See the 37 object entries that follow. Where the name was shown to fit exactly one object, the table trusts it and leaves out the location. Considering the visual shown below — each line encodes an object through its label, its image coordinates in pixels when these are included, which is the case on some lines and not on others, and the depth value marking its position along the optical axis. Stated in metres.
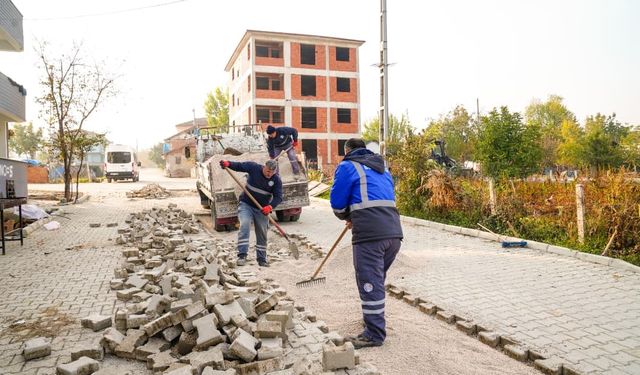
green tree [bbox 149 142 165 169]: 86.98
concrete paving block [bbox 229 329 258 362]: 3.22
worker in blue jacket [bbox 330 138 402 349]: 3.77
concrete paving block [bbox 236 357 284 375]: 3.11
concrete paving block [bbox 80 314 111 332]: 3.99
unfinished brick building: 33.03
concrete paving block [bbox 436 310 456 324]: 4.30
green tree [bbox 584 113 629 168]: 18.88
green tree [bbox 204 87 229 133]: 52.38
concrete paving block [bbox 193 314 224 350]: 3.34
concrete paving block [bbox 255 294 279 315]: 4.03
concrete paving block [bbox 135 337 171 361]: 3.42
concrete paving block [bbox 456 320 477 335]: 4.03
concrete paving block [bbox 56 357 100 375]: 3.06
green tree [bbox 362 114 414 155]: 11.05
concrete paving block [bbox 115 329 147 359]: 3.46
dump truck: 9.57
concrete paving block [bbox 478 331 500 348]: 3.77
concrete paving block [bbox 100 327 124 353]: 3.50
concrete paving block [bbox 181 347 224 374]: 3.08
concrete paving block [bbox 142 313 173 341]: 3.60
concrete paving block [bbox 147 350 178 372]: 3.20
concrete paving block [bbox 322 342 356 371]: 3.12
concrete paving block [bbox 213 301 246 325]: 3.61
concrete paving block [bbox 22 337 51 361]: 3.40
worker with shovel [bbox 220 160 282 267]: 6.97
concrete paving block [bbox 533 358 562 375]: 3.26
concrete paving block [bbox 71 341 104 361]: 3.31
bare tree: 15.31
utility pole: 11.91
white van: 32.06
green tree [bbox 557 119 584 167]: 21.86
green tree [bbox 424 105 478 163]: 31.42
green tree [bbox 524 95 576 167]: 53.06
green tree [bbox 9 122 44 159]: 53.12
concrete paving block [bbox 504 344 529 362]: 3.50
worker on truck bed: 10.48
